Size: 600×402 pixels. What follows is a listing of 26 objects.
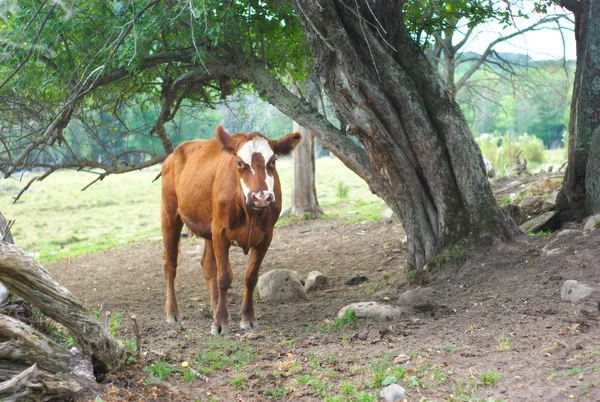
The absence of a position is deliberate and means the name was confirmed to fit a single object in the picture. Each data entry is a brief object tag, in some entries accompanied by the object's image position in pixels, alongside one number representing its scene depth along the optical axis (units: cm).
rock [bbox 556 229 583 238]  759
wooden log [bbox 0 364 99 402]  430
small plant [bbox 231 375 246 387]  552
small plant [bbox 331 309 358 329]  691
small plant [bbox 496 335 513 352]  542
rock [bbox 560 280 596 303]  618
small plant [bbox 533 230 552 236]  856
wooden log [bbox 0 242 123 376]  465
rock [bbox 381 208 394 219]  1412
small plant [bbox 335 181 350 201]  2264
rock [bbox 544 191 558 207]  971
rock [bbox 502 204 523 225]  981
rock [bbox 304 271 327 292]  957
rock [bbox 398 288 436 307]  719
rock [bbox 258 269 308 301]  898
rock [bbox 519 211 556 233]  895
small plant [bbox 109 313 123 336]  641
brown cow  739
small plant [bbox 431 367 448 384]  496
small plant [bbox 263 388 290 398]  526
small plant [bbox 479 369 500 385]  481
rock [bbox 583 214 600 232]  764
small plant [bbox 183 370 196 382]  558
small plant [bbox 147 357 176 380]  548
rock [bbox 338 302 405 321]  683
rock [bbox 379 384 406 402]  475
